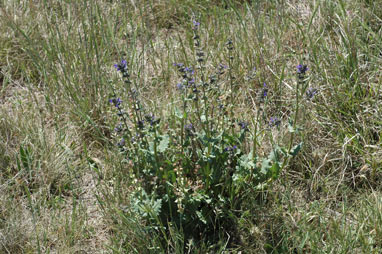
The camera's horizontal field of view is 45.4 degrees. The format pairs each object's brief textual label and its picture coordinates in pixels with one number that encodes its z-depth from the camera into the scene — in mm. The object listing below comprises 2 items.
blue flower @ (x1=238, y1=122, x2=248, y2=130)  2355
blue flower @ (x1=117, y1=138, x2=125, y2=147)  2436
